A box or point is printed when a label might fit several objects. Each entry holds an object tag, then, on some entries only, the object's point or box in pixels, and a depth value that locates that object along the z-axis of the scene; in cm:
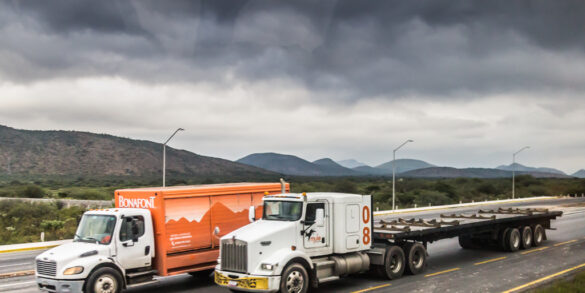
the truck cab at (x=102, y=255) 1303
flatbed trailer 1659
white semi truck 1329
